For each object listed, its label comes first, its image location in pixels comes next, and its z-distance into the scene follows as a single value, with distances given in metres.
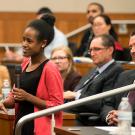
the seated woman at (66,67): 9.28
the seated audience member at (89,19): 12.78
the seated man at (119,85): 7.22
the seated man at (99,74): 7.92
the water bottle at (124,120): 4.96
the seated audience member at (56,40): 12.23
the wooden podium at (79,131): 5.27
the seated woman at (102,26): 11.26
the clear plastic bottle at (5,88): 7.79
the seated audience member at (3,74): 8.87
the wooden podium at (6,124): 6.78
